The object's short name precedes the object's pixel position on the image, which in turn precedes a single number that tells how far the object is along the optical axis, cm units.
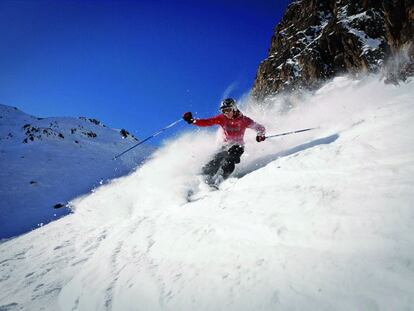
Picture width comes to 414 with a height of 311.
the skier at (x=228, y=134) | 836
